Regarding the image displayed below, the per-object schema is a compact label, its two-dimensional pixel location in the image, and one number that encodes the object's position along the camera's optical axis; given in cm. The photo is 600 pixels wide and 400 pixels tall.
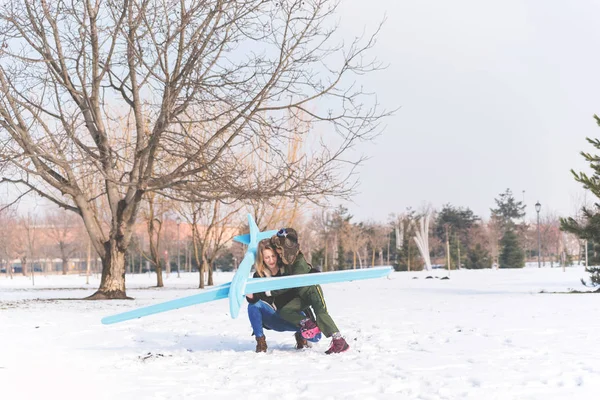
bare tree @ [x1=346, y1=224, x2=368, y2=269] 5071
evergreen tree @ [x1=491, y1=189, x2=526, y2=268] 5006
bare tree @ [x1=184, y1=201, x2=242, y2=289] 2614
